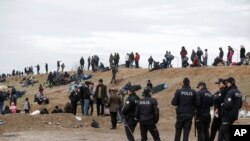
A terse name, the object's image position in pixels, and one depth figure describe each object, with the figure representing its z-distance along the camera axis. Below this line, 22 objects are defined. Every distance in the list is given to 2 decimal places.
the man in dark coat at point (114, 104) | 20.11
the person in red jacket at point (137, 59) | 48.66
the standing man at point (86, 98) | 23.40
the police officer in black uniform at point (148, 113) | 13.52
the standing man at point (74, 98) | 24.21
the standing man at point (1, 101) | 25.85
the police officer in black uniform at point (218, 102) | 13.43
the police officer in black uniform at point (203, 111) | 13.74
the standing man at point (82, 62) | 53.33
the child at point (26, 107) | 27.91
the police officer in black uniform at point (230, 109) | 12.54
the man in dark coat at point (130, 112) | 14.29
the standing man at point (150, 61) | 48.93
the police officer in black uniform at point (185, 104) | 12.93
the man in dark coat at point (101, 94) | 23.16
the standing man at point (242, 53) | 37.28
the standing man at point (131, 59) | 49.88
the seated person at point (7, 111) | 26.19
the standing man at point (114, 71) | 41.57
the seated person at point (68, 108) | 25.23
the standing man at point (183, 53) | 40.81
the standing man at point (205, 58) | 40.73
